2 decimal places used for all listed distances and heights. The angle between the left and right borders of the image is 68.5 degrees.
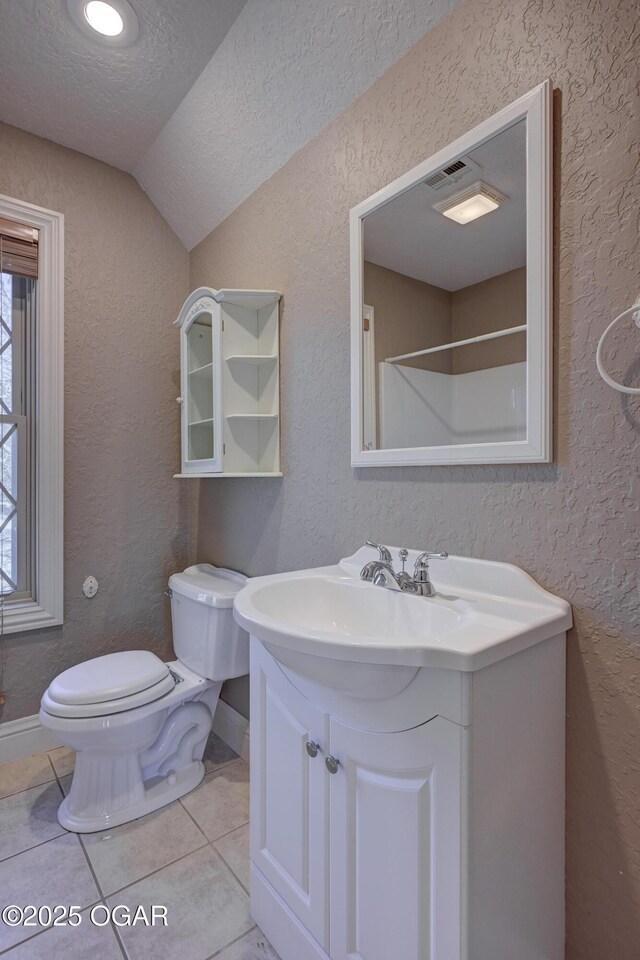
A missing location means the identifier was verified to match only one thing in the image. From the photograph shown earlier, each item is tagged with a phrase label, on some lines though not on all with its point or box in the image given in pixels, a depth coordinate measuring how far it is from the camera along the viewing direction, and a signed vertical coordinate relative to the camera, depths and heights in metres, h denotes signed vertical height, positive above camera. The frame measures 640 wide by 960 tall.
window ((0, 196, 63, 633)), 1.96 +0.23
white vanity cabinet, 0.77 -0.62
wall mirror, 1.00 +0.45
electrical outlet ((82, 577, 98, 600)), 2.07 -0.47
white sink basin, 0.77 -0.28
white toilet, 1.50 -0.77
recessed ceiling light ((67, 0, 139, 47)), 1.42 +1.44
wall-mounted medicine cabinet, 1.78 +0.40
